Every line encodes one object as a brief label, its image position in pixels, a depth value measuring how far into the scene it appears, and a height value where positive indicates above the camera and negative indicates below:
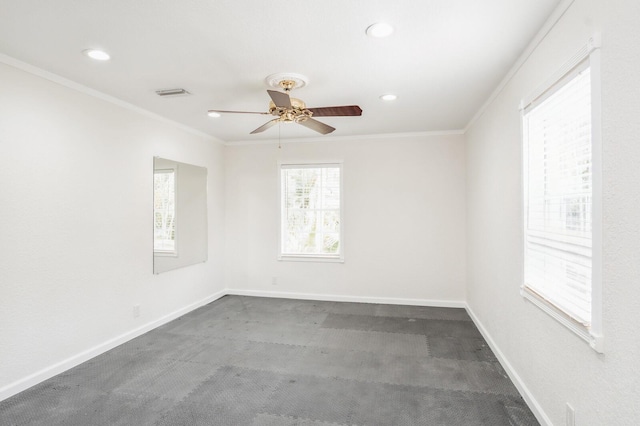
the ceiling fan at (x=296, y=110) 2.75 +0.86
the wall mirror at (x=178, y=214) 4.18 +0.01
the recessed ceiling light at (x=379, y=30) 2.13 +1.17
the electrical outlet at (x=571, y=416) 1.82 -1.08
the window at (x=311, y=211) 5.42 +0.06
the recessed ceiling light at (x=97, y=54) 2.48 +1.18
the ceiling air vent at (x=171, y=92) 3.27 +1.18
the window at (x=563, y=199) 1.74 +0.09
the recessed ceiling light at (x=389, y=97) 3.42 +1.18
